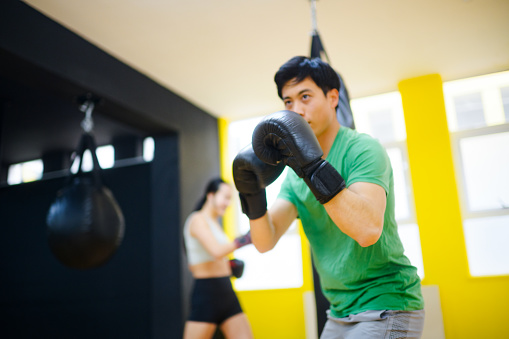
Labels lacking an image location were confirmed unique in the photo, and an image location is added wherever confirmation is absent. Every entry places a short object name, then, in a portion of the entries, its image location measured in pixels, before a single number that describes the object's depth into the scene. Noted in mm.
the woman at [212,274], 3059
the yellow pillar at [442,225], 4164
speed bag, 2979
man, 1215
